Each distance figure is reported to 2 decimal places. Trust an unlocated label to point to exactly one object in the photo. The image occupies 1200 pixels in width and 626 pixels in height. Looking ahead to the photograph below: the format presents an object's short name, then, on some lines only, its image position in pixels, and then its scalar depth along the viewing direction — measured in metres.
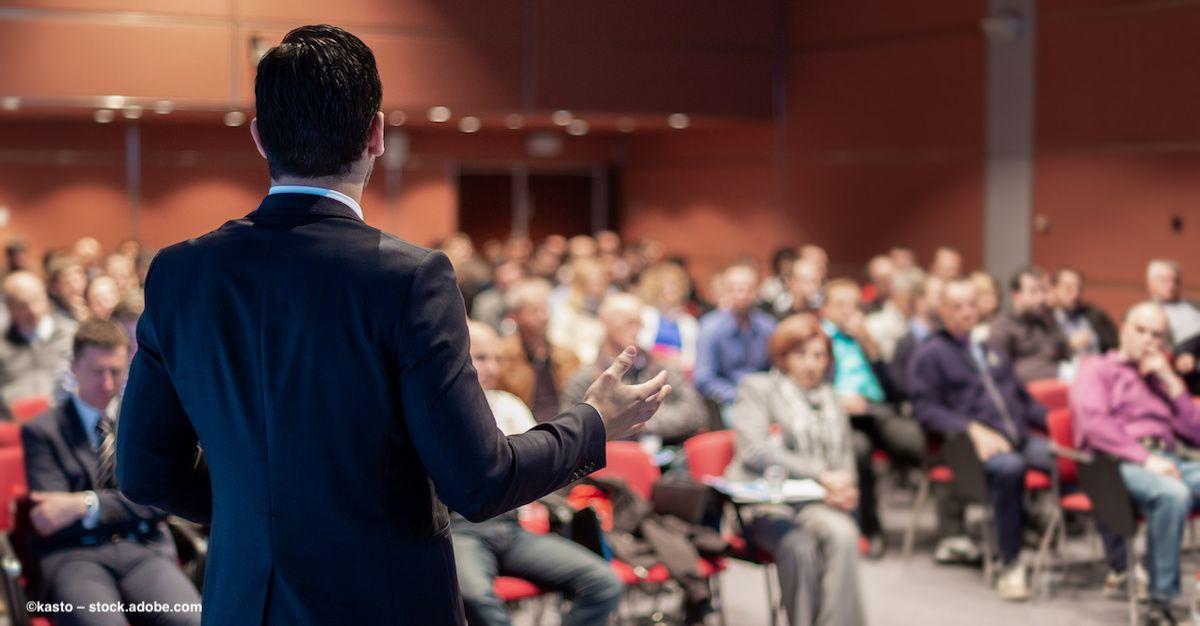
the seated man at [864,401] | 7.23
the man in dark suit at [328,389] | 1.56
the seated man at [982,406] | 6.45
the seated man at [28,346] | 7.20
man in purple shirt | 5.71
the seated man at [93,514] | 3.79
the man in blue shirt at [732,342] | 7.78
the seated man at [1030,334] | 8.15
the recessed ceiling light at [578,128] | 14.35
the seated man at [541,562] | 4.46
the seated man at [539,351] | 6.55
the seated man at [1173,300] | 8.38
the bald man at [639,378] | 5.84
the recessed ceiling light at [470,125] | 13.66
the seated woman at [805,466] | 5.05
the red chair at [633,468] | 5.27
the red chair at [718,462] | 5.21
